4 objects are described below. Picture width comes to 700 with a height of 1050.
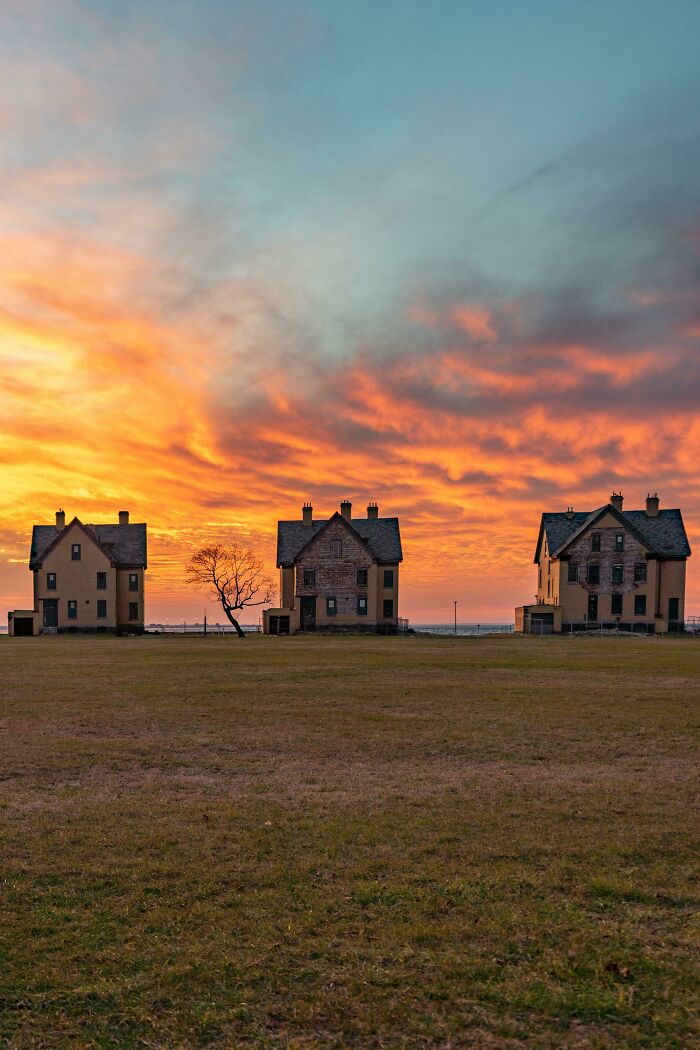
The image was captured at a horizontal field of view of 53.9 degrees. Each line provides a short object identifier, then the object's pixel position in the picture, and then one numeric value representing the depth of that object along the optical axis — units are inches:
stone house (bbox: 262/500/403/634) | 2783.0
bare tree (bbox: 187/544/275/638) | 2910.9
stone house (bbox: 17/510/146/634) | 2844.5
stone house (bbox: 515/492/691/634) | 2684.5
